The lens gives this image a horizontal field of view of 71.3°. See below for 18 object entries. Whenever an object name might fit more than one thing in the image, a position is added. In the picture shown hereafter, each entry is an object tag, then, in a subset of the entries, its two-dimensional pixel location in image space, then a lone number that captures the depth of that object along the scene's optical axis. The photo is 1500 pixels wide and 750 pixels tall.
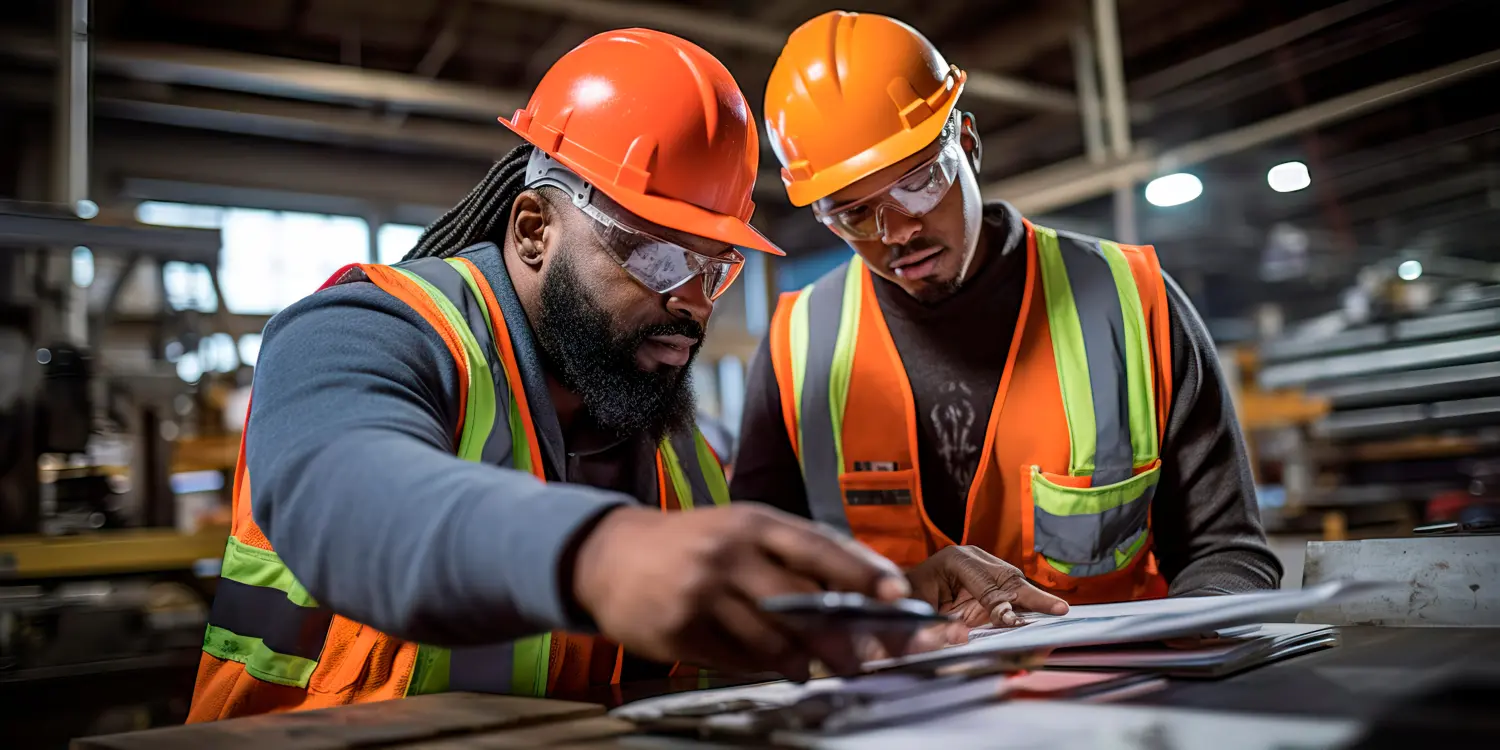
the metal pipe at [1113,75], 5.73
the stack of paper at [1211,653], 0.97
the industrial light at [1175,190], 4.91
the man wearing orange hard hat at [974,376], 1.89
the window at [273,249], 7.71
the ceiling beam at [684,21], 5.59
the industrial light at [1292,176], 4.18
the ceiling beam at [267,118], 6.95
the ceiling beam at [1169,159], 5.38
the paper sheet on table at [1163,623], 0.90
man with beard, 0.71
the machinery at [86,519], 3.48
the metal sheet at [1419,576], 1.29
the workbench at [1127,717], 0.73
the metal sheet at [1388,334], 4.99
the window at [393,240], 8.47
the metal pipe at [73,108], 4.88
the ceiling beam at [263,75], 6.14
